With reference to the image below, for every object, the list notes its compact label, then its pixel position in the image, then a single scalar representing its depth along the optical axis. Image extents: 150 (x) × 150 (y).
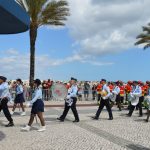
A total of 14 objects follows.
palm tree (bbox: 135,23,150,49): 17.64
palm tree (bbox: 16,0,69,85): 14.59
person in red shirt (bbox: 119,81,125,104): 10.30
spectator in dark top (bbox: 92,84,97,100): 13.54
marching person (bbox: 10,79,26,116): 8.09
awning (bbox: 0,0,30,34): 4.19
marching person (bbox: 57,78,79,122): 6.86
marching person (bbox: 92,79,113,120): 7.30
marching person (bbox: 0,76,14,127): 6.19
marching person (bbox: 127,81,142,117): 7.83
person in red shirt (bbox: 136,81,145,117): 7.96
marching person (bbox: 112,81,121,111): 9.43
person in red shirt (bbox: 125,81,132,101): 10.88
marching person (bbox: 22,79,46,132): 5.73
